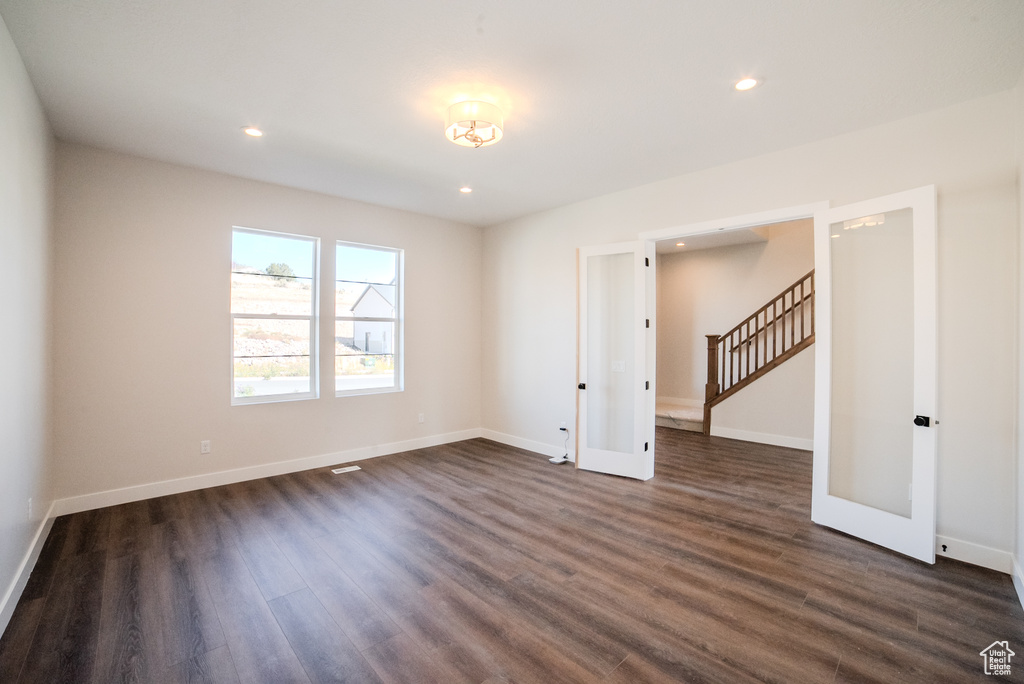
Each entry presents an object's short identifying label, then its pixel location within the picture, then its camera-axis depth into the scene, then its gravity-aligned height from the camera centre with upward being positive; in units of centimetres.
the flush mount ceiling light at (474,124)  281 +139
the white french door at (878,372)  287 -19
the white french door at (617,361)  449 -19
